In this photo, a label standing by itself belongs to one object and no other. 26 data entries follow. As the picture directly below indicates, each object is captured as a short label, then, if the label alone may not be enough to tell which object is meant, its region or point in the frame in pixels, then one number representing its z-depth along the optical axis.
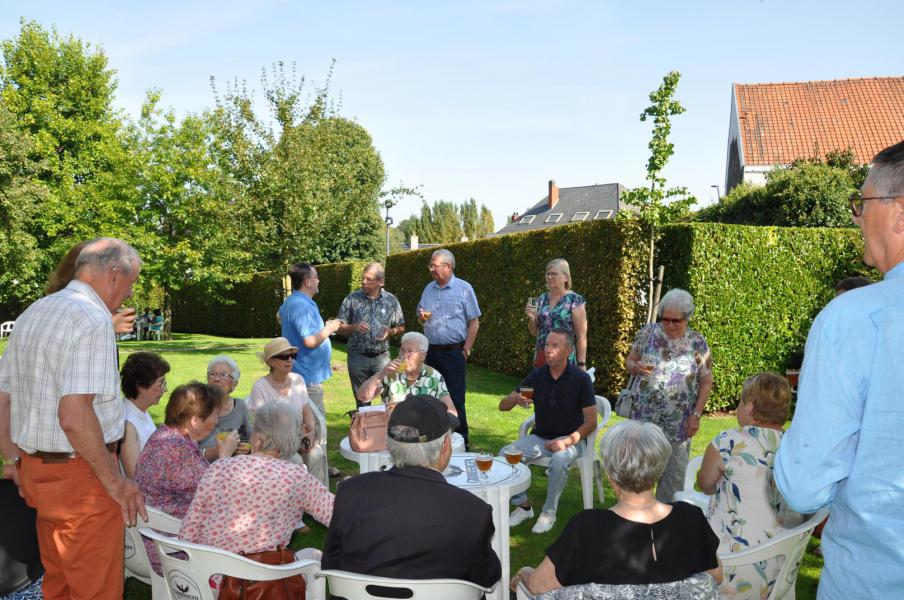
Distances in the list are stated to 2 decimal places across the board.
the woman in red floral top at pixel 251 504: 2.58
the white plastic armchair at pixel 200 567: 2.36
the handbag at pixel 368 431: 4.04
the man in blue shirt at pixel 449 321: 6.27
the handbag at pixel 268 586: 2.44
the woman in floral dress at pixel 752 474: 3.03
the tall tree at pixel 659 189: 8.65
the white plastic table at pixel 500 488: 3.51
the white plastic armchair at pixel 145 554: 2.95
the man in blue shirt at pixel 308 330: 5.48
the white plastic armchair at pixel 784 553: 2.59
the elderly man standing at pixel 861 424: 1.29
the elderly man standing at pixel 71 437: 2.46
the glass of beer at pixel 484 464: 3.64
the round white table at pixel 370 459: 4.05
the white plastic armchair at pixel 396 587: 2.08
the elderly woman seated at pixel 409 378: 4.66
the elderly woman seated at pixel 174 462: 3.22
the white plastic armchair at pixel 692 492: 3.71
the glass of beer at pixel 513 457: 3.76
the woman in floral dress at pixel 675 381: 4.58
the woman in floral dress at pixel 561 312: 5.58
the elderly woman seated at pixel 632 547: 2.10
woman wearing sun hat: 4.77
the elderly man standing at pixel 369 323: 6.07
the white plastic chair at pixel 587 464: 4.76
